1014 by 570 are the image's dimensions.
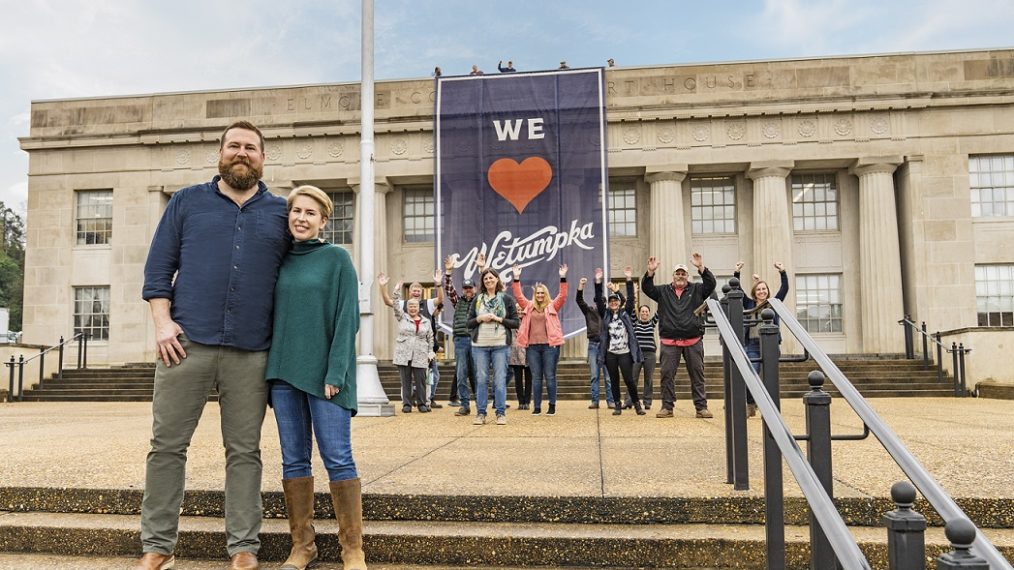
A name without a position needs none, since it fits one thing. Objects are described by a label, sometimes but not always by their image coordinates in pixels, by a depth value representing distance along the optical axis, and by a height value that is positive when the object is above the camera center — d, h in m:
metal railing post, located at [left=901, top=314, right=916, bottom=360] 20.08 -0.81
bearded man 3.41 -0.07
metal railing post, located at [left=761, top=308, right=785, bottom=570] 3.11 -0.80
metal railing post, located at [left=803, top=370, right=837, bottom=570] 2.91 -0.45
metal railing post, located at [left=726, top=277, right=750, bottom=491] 4.09 -0.65
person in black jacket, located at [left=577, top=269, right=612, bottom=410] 11.05 -0.30
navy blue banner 20.14 +4.00
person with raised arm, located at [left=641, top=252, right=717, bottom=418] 9.28 -0.11
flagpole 10.34 +0.91
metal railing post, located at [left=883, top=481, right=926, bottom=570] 1.86 -0.55
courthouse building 22.33 +4.43
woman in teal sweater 3.45 -0.26
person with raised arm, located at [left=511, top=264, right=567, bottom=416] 10.12 -0.26
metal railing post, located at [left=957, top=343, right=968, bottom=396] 16.30 -1.06
